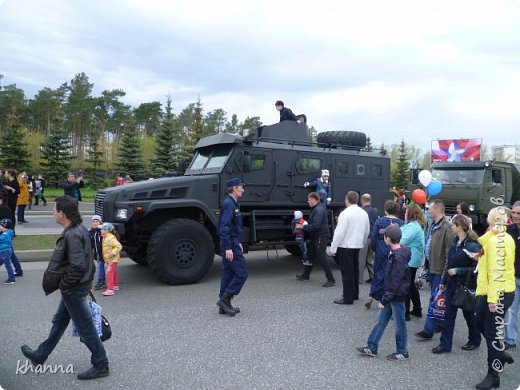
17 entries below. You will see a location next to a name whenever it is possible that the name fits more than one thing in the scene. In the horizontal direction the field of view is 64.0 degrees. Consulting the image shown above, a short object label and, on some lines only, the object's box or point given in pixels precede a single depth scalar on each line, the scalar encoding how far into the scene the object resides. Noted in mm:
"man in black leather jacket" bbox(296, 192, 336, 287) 7441
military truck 13102
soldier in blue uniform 5641
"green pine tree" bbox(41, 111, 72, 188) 35500
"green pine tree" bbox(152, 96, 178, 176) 33344
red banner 23047
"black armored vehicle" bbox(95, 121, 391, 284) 7145
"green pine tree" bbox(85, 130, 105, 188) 37938
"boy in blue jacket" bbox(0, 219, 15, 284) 6910
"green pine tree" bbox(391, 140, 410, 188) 45938
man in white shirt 6344
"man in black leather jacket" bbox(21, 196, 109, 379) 3641
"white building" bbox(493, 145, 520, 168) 27281
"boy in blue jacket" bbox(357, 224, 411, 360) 4203
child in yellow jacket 6648
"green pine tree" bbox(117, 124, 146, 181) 33500
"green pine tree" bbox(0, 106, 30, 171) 35031
